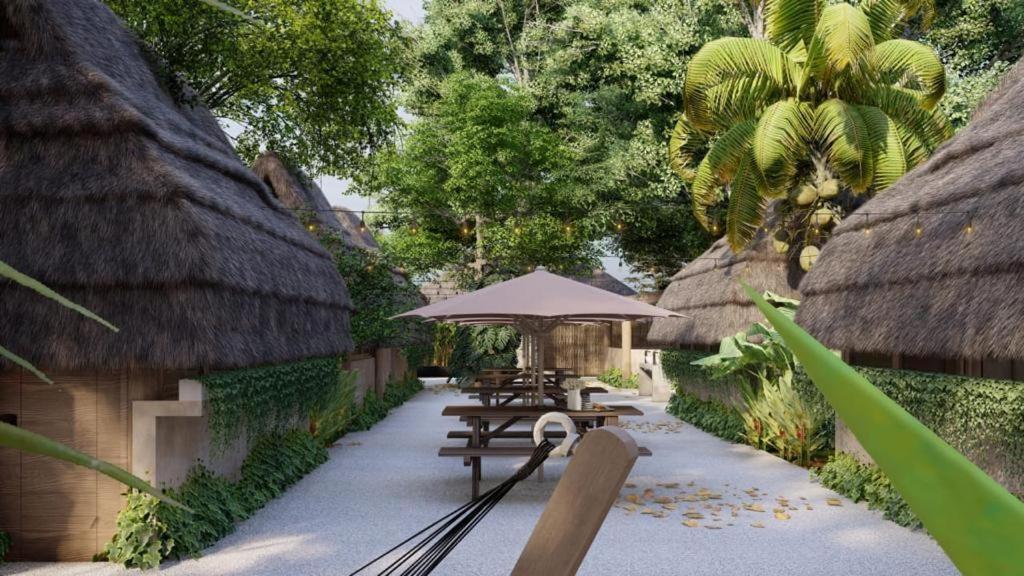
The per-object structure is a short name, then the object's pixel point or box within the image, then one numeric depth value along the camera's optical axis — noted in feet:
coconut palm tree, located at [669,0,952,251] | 43.39
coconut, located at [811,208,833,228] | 47.01
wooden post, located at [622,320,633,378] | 91.51
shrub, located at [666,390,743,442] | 47.60
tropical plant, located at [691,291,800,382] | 43.42
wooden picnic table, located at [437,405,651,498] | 30.96
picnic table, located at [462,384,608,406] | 48.99
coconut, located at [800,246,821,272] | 47.42
